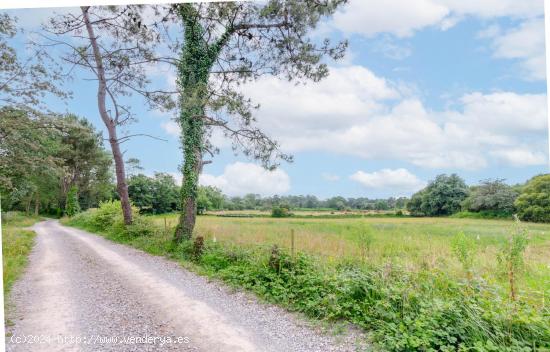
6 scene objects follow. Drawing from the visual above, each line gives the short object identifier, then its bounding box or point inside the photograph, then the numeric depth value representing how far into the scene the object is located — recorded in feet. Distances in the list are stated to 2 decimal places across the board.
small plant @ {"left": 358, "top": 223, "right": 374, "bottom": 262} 17.15
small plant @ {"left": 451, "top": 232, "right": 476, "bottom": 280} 12.88
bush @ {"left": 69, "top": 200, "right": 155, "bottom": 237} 33.71
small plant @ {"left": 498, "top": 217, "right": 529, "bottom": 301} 11.11
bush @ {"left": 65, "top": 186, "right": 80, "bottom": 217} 42.09
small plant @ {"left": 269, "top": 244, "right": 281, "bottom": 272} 16.87
